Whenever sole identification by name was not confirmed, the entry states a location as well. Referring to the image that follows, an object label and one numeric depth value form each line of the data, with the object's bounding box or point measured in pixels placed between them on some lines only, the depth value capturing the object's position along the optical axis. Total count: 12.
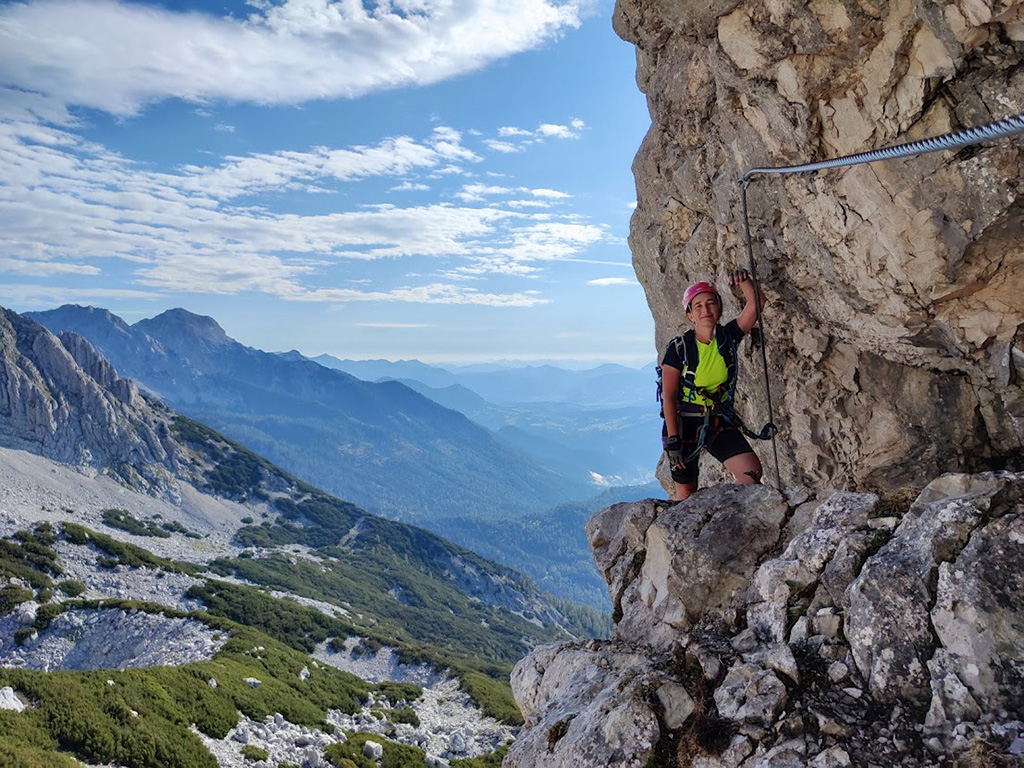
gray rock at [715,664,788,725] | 5.34
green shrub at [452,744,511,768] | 35.72
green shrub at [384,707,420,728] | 45.59
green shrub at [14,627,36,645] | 53.78
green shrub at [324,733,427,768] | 31.03
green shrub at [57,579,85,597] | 69.62
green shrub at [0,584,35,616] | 58.44
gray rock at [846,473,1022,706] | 5.02
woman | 9.54
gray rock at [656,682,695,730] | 5.94
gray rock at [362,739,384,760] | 32.88
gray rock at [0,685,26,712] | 23.45
